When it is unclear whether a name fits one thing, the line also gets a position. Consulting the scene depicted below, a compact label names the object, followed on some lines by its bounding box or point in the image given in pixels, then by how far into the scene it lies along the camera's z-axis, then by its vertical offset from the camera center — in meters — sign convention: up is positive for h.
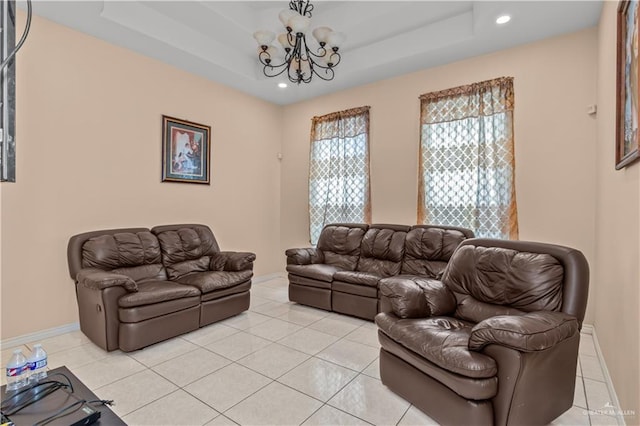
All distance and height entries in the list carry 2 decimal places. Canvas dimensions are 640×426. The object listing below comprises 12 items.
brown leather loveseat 2.65 -0.72
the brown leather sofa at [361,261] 3.49 -0.63
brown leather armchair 1.56 -0.71
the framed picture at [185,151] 3.96 +0.77
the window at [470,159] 3.47 +0.61
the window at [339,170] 4.58 +0.62
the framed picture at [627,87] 1.76 +0.77
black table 1.27 -0.85
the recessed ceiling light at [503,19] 2.96 +1.82
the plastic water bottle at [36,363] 1.52 -0.74
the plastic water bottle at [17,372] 1.46 -0.76
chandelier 2.44 +1.43
